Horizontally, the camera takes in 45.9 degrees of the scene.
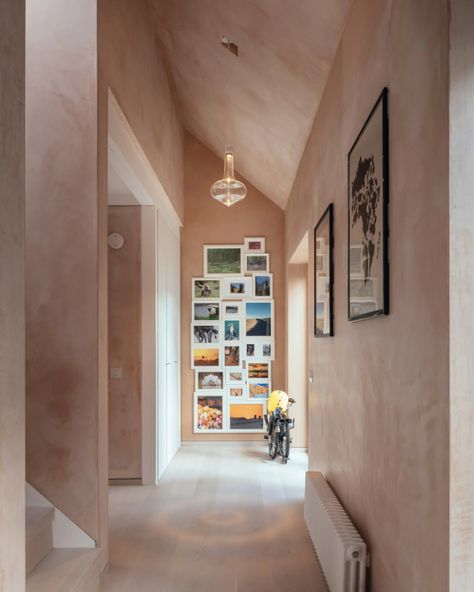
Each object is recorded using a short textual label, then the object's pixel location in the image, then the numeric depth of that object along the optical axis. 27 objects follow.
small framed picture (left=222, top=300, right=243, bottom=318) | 7.14
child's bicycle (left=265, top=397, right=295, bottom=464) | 5.93
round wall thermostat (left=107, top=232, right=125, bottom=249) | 5.28
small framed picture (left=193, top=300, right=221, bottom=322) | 7.13
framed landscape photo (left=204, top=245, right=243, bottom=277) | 7.15
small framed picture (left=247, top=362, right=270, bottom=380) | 7.12
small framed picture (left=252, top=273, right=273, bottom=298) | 7.17
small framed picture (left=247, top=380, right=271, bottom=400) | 7.11
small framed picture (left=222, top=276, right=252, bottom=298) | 7.15
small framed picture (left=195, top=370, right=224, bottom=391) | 7.08
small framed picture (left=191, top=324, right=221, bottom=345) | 7.12
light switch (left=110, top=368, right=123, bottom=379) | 5.23
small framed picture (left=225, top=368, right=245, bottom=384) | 7.11
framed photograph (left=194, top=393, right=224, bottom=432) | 7.07
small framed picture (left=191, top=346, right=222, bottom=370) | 7.10
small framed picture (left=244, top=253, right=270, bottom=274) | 7.17
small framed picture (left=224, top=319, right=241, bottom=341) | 7.13
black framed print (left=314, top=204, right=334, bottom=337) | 3.23
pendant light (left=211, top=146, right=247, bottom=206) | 4.82
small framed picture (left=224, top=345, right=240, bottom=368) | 7.12
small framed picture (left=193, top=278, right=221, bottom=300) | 7.14
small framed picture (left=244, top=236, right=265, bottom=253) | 7.18
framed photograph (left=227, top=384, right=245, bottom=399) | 7.11
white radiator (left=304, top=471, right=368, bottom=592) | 2.29
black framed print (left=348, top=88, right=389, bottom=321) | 1.97
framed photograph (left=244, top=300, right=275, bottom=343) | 7.14
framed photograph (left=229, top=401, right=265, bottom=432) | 7.10
